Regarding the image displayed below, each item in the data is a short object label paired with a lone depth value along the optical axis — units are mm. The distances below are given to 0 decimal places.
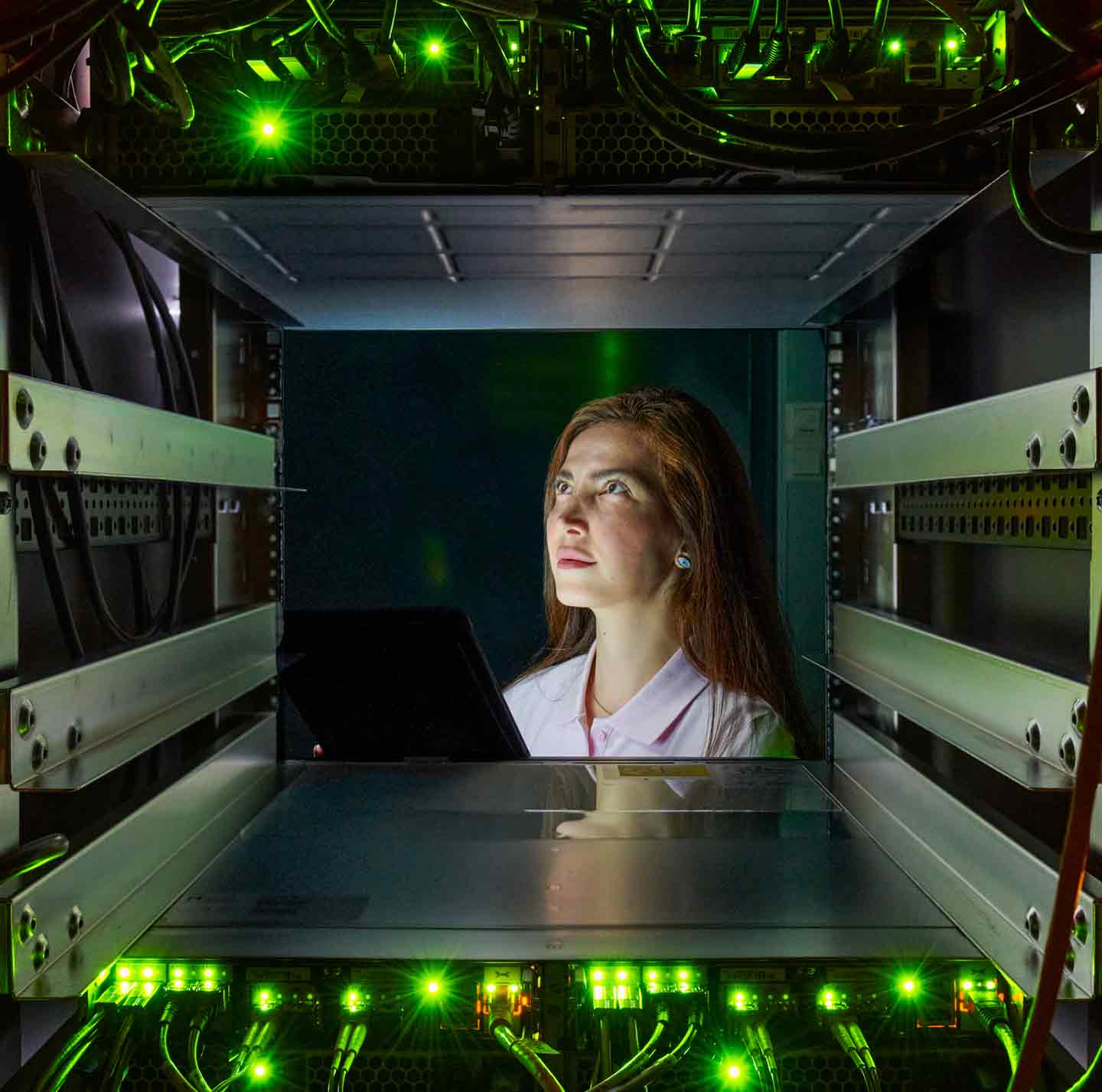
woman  1950
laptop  1946
